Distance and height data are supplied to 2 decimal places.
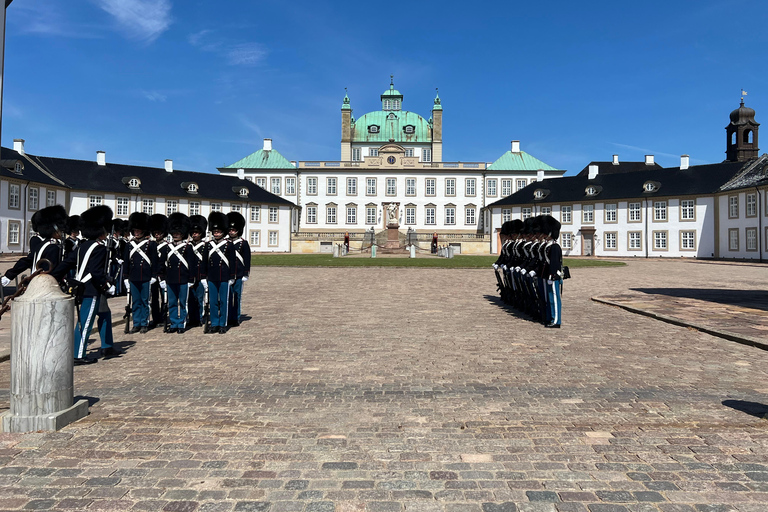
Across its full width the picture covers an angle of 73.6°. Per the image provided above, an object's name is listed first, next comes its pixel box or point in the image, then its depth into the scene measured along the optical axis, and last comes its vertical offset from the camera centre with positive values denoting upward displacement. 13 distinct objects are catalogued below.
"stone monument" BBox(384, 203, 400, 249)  50.75 +2.90
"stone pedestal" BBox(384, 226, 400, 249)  50.75 +1.98
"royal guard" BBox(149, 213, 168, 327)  9.34 +0.02
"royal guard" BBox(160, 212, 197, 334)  9.26 -0.42
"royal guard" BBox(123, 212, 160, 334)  9.02 -0.23
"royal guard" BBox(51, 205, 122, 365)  6.83 -0.36
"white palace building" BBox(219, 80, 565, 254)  72.44 +9.66
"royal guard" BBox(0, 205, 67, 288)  7.05 +0.25
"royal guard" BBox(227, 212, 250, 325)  9.56 -0.16
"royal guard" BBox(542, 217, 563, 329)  9.48 -0.44
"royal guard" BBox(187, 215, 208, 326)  9.31 -0.25
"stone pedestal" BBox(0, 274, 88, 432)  4.18 -0.90
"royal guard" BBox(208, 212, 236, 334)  9.19 -0.37
